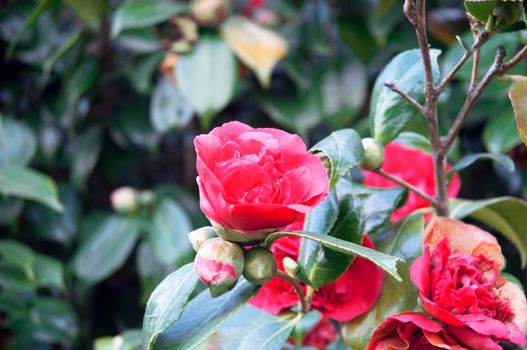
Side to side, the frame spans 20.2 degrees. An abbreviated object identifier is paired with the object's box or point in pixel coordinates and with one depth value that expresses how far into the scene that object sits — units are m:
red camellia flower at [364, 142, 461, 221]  1.08
